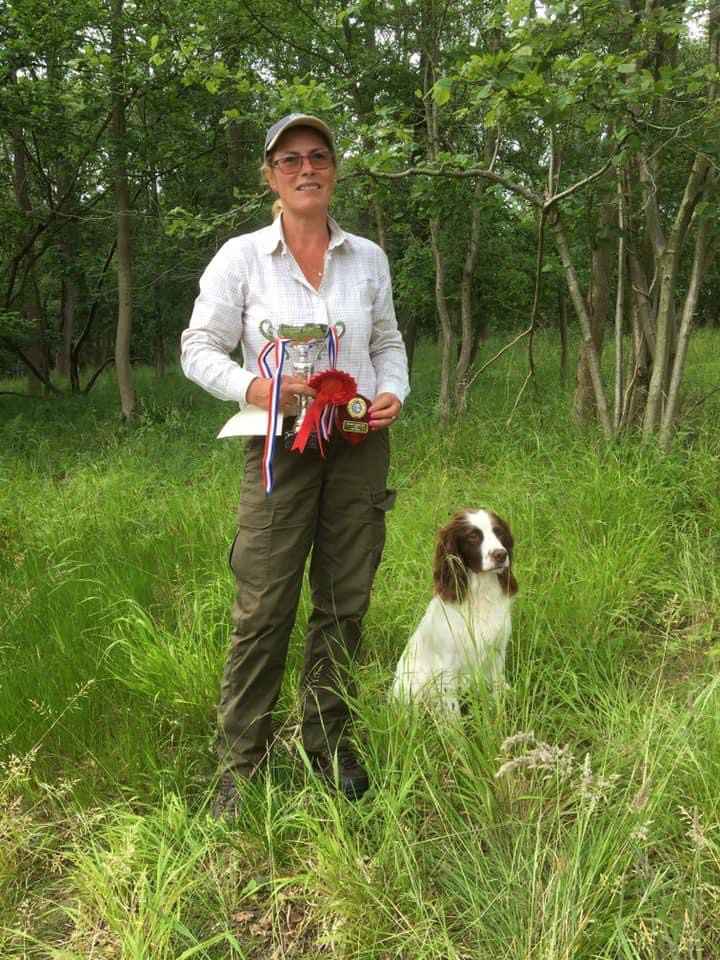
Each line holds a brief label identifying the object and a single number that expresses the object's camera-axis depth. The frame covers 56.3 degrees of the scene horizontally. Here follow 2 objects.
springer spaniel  2.47
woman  2.03
